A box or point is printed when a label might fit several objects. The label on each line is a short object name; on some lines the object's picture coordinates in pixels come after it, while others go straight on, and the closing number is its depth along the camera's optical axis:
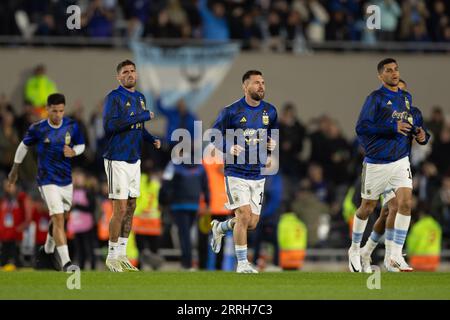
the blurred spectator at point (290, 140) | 27.89
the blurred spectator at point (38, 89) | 28.14
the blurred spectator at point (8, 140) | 26.56
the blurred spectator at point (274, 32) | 30.38
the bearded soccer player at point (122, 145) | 17.06
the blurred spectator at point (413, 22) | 31.05
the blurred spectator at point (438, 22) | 31.27
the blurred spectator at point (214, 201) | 22.94
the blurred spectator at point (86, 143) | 26.53
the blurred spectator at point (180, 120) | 27.91
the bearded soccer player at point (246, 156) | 16.80
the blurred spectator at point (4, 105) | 26.78
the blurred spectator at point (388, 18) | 30.69
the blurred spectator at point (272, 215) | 24.31
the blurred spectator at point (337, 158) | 28.28
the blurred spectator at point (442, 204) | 26.84
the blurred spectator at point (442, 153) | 28.88
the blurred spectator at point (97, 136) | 27.25
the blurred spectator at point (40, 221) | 23.70
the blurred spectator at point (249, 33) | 30.30
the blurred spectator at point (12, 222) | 24.20
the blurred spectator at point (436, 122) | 29.33
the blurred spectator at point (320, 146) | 28.50
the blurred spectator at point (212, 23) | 30.45
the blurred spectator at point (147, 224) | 23.64
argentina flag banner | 29.53
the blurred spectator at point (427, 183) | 27.55
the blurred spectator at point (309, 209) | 26.14
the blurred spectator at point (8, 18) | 28.84
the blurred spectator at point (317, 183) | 27.30
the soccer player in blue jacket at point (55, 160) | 18.20
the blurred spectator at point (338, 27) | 30.72
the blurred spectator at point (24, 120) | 26.61
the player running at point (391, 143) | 16.84
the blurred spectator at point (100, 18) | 29.09
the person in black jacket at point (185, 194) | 22.83
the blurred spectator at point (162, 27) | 29.69
